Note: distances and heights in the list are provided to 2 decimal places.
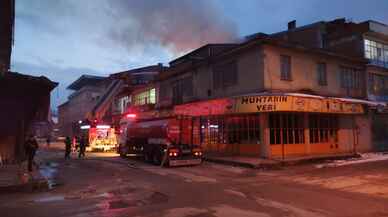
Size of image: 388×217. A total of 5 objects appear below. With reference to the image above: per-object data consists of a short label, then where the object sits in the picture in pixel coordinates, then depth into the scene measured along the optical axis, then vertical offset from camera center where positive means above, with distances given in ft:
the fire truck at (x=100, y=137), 120.06 +0.46
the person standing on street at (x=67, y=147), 90.09 -2.15
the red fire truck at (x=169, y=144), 69.00 -1.08
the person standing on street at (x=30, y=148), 56.95 -1.55
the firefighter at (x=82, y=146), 95.66 -2.02
